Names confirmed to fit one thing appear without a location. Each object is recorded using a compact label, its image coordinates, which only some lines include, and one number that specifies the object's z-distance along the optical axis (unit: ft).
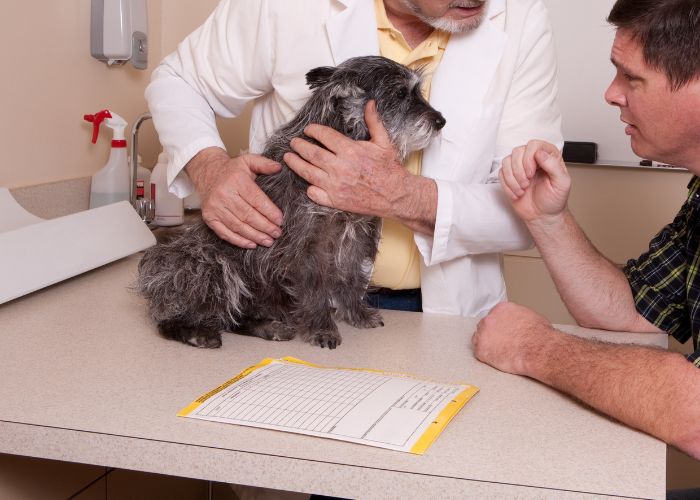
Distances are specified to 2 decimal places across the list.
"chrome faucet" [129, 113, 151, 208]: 7.95
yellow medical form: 3.61
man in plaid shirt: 3.82
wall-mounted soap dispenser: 7.93
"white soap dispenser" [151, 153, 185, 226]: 8.24
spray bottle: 7.88
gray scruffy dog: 5.16
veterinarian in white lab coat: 5.80
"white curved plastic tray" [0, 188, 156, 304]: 5.42
